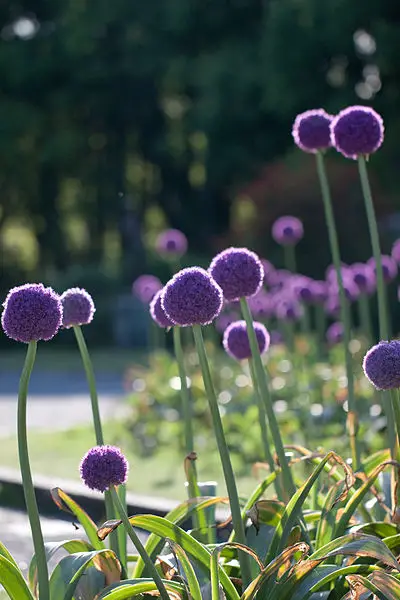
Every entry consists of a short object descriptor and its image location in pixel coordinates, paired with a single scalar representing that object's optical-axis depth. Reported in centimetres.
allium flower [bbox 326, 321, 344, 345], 1739
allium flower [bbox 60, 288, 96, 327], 618
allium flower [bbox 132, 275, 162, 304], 1675
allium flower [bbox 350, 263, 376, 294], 1460
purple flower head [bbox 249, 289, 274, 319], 1678
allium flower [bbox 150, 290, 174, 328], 660
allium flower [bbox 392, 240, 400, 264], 1353
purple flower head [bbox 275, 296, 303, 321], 1642
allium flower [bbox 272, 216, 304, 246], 1483
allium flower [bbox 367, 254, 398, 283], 1325
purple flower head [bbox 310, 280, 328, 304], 1693
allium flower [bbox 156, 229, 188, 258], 1637
